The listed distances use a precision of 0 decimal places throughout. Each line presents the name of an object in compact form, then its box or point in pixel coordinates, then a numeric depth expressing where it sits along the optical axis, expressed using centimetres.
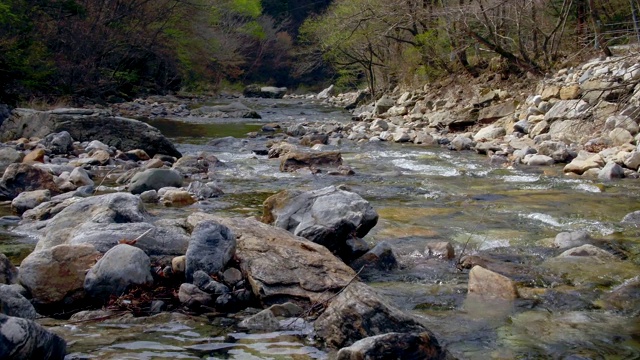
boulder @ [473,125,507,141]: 1485
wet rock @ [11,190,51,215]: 767
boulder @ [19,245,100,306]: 441
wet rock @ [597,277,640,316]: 455
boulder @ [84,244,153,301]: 446
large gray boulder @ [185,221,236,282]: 475
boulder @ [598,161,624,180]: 973
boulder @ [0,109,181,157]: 1316
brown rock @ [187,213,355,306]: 453
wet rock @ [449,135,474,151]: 1404
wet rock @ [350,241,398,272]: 550
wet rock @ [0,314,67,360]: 319
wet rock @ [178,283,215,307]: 445
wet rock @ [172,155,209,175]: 1102
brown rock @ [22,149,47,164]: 1121
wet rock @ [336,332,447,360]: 344
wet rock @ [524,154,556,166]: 1140
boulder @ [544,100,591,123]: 1307
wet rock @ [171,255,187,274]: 483
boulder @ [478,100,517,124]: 1644
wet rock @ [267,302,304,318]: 432
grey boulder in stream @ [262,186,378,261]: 566
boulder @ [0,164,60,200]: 863
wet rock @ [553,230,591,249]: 610
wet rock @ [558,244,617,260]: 563
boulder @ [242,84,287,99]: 4503
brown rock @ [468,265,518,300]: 475
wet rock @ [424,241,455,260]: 582
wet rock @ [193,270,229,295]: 456
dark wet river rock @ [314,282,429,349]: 381
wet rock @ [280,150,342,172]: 1135
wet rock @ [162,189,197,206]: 819
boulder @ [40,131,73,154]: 1262
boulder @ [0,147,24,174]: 1086
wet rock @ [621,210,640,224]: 700
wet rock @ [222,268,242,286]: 473
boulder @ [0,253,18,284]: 452
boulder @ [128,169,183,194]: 892
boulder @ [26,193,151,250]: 548
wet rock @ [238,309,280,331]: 411
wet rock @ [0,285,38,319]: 387
